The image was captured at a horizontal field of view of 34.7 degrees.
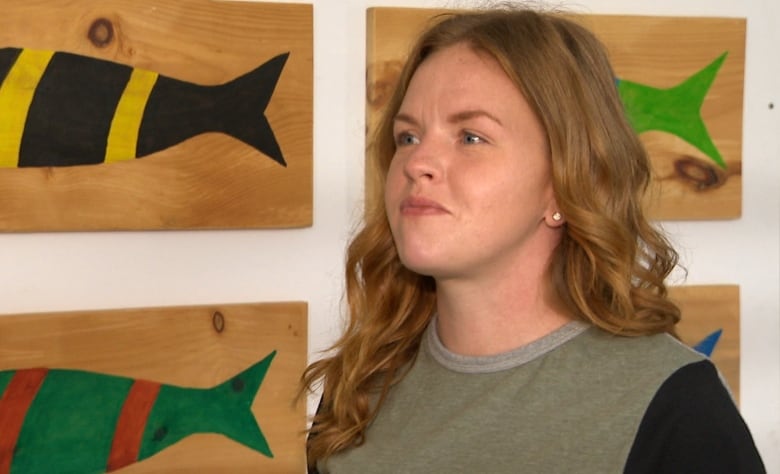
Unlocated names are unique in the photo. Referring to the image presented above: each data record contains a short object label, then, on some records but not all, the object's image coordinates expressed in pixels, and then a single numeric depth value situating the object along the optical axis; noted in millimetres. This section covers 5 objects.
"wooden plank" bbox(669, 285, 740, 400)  2225
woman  1316
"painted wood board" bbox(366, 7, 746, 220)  2154
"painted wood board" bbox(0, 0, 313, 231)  1840
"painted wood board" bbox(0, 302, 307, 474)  1868
